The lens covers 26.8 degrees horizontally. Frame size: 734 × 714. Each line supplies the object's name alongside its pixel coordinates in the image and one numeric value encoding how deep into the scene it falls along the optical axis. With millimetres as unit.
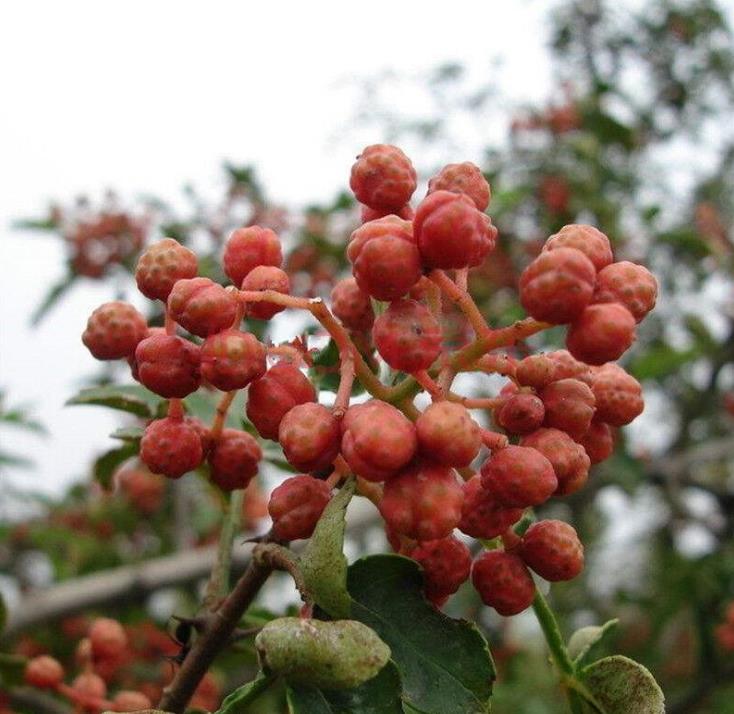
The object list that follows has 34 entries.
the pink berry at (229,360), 109
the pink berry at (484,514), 110
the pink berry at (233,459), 124
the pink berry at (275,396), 112
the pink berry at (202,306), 110
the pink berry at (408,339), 106
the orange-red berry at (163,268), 117
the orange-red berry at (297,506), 110
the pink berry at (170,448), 117
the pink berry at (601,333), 106
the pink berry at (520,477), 107
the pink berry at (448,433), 104
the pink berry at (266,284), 115
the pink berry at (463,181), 115
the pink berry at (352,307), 121
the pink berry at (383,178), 117
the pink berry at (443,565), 113
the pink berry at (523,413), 112
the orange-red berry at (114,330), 119
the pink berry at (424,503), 104
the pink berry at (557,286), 105
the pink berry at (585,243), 110
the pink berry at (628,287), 109
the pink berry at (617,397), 119
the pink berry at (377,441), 103
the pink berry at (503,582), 114
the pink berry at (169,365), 113
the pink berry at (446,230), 107
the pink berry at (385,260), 106
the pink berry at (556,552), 114
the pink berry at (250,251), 118
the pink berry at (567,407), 113
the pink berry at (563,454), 111
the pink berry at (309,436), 107
